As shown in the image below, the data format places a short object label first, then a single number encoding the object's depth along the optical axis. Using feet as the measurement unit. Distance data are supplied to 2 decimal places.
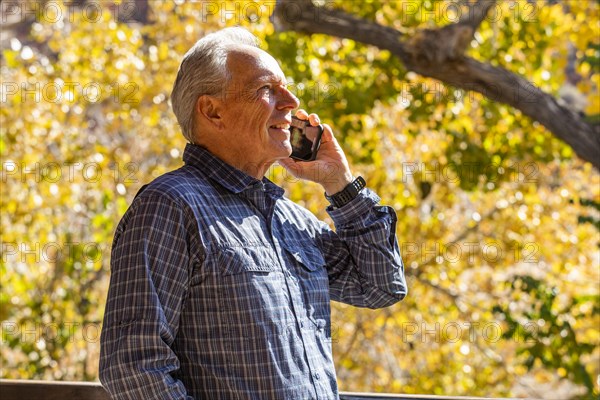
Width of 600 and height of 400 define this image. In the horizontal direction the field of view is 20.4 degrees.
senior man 9.61
